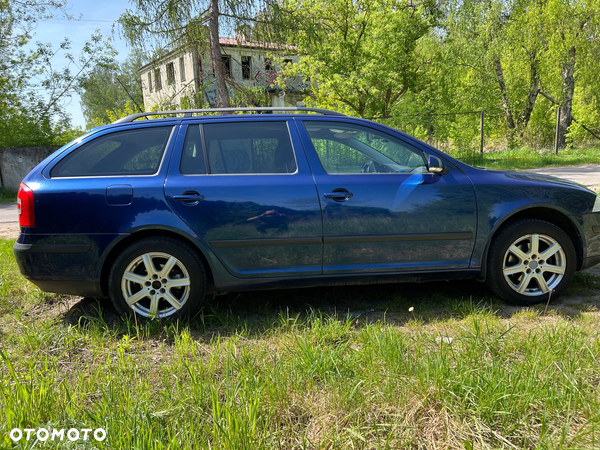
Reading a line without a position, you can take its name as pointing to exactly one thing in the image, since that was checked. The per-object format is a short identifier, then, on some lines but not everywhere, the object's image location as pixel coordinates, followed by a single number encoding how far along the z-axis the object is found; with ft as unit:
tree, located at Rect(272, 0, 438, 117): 51.70
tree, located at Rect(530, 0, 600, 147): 59.41
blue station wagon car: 10.58
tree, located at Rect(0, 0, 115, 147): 47.42
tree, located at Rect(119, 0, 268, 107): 24.62
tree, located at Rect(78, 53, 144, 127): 151.52
